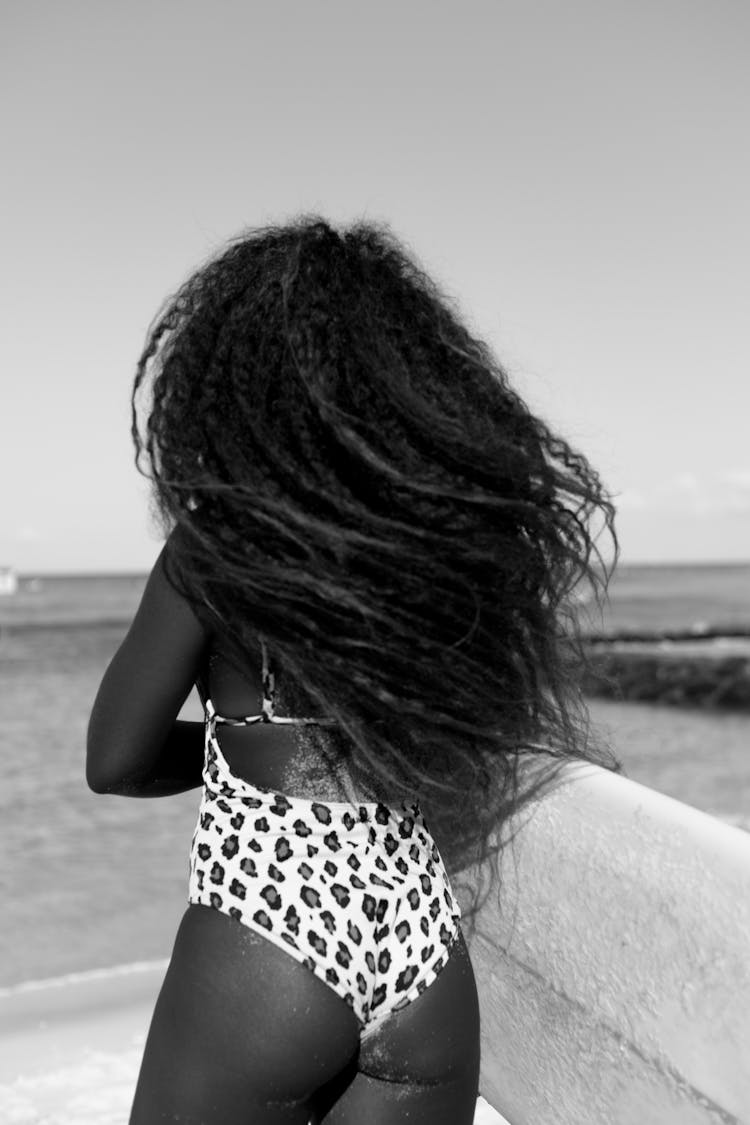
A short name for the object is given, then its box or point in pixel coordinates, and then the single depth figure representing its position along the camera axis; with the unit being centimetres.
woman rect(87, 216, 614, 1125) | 115
